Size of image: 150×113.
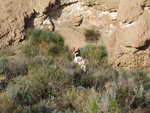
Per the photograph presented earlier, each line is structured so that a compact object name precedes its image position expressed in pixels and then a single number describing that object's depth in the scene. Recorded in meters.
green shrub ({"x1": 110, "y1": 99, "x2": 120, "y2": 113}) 4.97
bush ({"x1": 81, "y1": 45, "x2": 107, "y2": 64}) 16.22
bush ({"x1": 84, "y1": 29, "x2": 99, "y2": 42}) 19.54
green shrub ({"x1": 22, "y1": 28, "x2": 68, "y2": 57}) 17.97
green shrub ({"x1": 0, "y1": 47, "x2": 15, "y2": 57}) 16.08
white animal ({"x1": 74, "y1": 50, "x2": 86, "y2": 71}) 11.50
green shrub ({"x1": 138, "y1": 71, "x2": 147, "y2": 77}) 12.46
